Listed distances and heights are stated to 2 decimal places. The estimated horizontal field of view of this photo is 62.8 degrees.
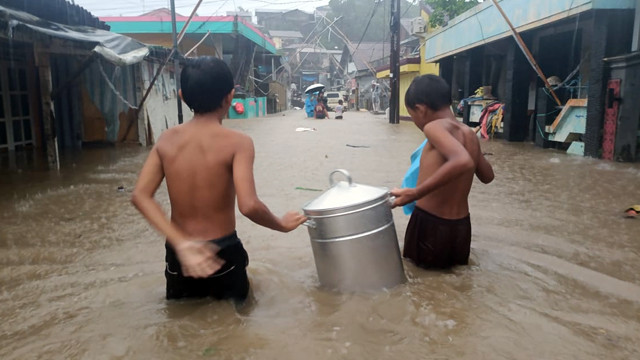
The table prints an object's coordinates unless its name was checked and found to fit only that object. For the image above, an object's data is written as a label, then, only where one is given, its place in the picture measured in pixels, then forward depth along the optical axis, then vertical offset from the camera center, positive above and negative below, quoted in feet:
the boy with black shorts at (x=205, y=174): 7.36 -1.16
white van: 129.90 -1.28
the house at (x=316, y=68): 172.14 +8.03
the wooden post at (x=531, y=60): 33.81 +1.96
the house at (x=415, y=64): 81.10 +4.36
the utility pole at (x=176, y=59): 40.86 +2.71
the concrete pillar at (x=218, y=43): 81.92 +7.67
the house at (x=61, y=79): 24.03 +0.85
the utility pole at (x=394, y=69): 69.15 +2.99
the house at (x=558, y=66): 28.35 +1.92
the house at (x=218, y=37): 79.00 +8.80
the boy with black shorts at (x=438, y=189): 9.93 -1.85
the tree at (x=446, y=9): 69.34 +10.90
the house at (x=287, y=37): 172.65 +18.09
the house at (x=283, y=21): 191.62 +26.03
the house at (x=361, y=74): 125.80 +4.46
